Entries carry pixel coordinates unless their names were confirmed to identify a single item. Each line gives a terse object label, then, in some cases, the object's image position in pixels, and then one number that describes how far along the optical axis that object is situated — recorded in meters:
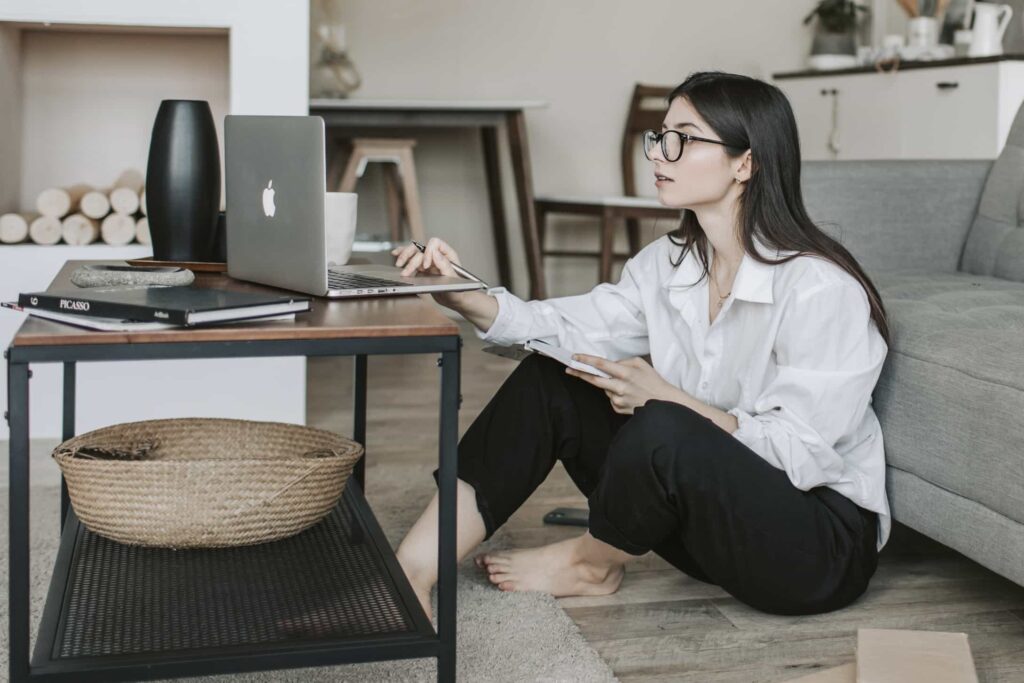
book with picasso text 1.21
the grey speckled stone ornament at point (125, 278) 1.49
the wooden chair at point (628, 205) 4.35
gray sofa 1.65
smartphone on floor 2.26
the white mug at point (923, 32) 4.68
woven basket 1.45
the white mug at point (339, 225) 1.79
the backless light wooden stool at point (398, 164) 4.09
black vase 1.91
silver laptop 1.38
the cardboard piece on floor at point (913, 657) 1.44
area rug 1.56
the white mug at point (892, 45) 4.66
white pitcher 4.40
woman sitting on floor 1.61
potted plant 5.19
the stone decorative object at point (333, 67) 4.45
